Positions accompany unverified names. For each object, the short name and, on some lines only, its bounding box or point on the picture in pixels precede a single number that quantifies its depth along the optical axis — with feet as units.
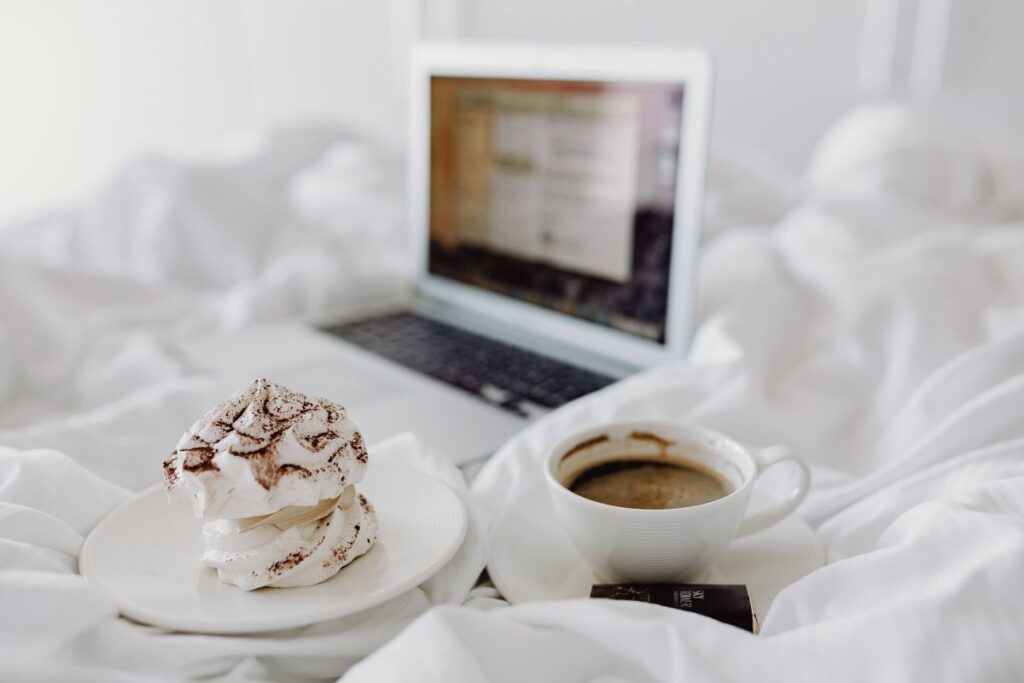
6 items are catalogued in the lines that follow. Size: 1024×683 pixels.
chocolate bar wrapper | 1.47
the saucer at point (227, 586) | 1.35
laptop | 2.67
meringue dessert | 1.40
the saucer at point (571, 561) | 1.60
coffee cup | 1.52
